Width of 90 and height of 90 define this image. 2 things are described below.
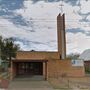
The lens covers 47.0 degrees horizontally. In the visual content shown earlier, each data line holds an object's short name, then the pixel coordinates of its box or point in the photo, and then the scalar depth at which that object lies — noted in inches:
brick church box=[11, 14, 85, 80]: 774.7
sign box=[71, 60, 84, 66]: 787.0
